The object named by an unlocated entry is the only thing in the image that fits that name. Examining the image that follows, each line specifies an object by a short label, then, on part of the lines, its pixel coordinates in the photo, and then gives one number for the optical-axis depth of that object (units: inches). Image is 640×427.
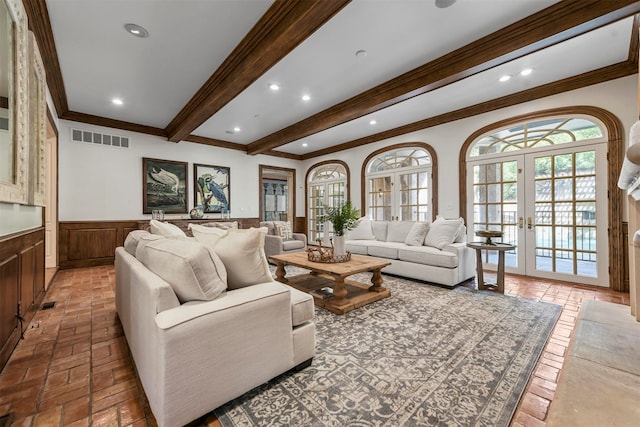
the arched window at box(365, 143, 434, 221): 216.4
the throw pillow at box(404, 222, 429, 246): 167.5
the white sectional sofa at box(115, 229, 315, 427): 48.4
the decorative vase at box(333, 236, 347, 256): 135.8
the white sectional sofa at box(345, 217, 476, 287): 142.3
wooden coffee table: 110.4
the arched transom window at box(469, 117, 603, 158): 146.1
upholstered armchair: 204.4
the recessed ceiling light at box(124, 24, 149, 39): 101.4
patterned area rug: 54.3
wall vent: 189.8
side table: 129.0
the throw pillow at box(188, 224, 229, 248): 74.1
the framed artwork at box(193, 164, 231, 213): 241.9
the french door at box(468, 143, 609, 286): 142.2
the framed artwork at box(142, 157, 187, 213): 215.8
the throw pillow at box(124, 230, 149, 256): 89.2
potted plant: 135.0
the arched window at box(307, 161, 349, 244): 287.0
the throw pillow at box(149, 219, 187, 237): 91.8
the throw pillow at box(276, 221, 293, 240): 223.1
